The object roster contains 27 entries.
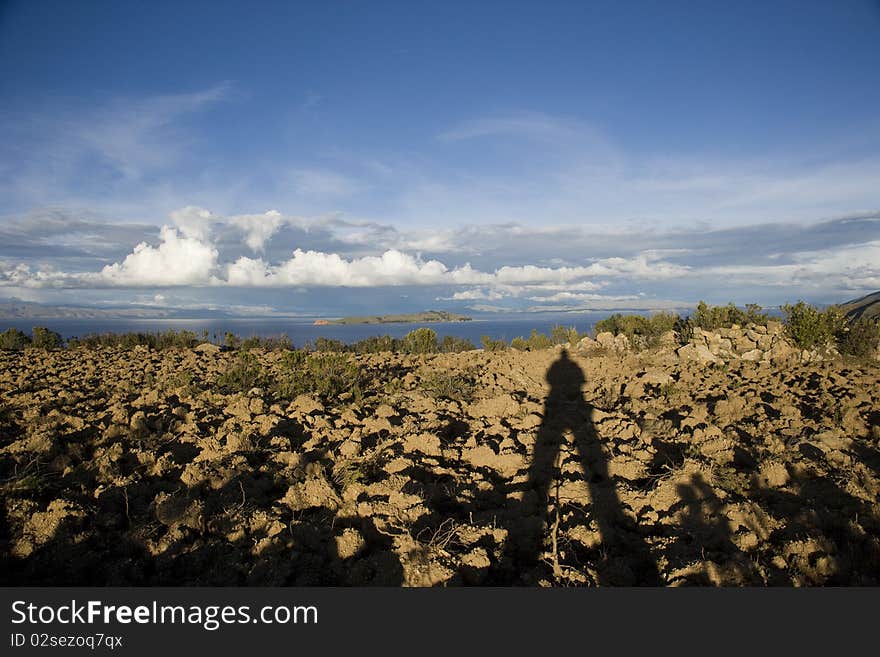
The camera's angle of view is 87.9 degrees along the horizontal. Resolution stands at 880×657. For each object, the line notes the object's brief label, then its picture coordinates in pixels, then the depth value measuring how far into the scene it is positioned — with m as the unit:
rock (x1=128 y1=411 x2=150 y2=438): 6.02
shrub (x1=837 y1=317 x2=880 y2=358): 10.47
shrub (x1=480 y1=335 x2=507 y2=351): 17.14
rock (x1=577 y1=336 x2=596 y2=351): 14.85
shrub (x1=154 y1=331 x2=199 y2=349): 15.99
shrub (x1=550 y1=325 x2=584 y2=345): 16.33
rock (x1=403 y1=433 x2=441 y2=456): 5.91
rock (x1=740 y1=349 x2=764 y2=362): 11.34
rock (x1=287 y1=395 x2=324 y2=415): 7.42
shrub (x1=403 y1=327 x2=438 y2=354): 17.05
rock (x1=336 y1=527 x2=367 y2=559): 3.70
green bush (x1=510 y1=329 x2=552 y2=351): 16.97
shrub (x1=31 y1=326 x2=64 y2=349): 14.76
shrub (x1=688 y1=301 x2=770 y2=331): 14.09
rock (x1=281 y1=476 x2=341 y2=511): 4.53
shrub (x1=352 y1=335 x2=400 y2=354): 17.45
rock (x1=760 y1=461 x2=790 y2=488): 4.85
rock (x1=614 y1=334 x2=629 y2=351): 14.16
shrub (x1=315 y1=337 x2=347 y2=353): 17.06
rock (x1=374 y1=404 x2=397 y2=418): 7.32
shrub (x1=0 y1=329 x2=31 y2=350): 14.69
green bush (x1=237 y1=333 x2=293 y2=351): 17.14
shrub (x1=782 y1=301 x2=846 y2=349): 11.16
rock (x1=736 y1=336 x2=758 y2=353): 11.84
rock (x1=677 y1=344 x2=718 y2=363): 11.66
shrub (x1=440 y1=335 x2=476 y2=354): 17.30
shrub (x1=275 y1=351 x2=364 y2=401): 8.65
